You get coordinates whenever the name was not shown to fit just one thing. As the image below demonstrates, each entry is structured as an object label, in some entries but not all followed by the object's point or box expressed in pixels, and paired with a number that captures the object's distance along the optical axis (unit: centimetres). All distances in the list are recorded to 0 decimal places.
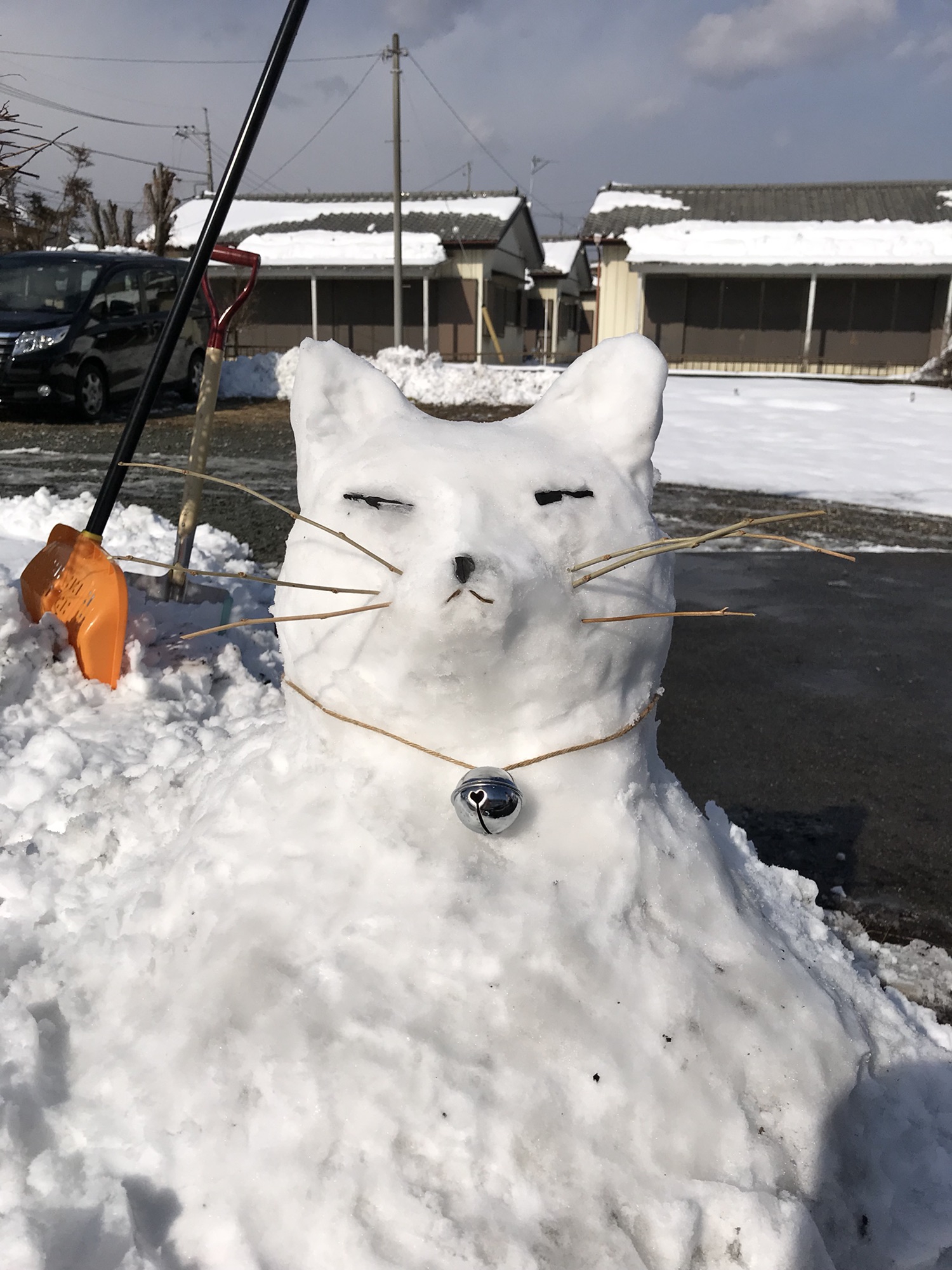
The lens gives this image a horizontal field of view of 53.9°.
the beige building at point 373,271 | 2394
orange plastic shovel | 308
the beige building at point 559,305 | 3456
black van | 1066
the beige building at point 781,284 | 2180
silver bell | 150
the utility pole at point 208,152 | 3984
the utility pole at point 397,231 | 1947
